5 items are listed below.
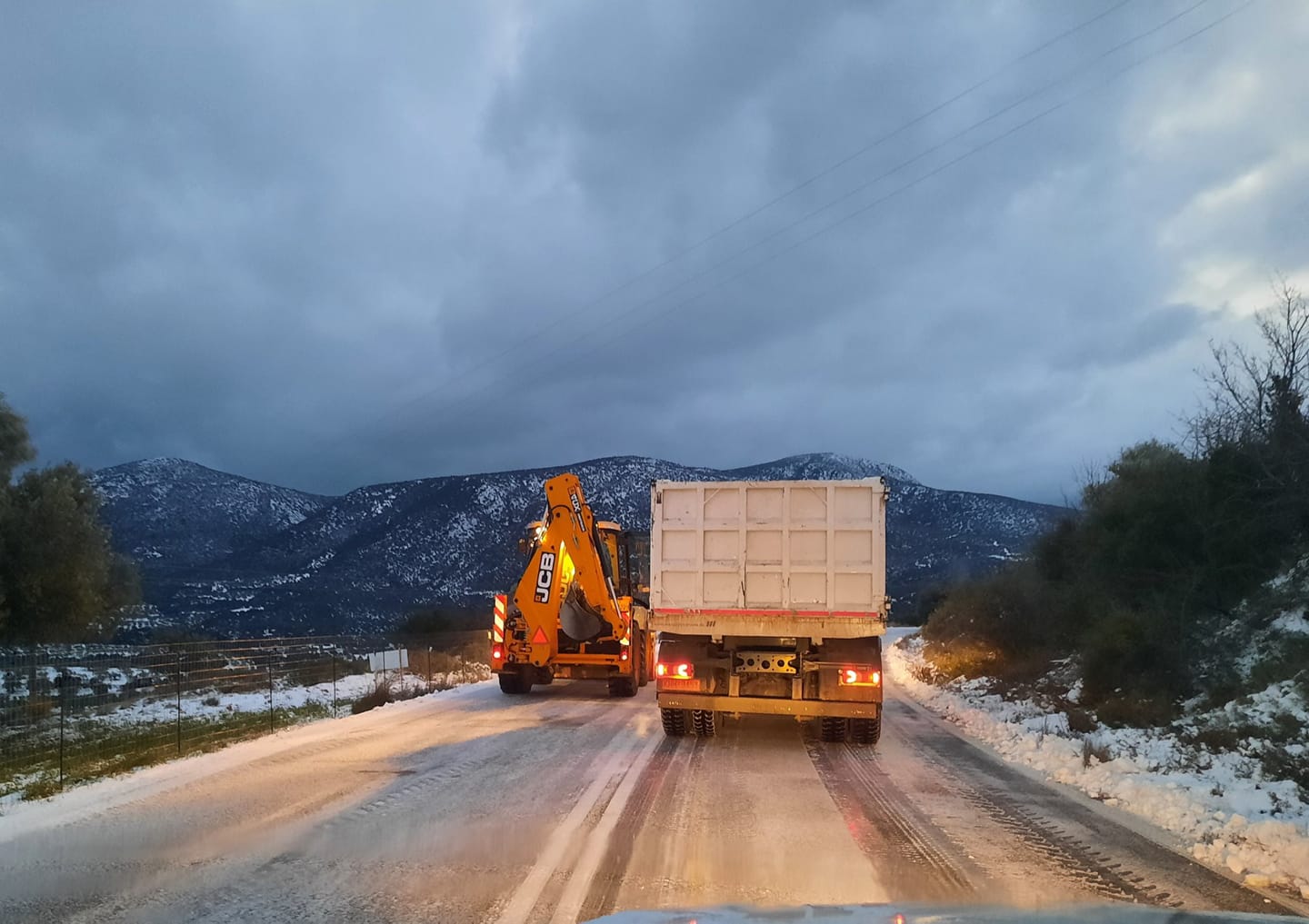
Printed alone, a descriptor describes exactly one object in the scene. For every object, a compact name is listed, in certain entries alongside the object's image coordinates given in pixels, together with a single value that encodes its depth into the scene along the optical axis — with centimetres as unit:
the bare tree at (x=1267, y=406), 1736
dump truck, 1238
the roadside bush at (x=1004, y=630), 2319
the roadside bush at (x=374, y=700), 1748
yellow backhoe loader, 1842
